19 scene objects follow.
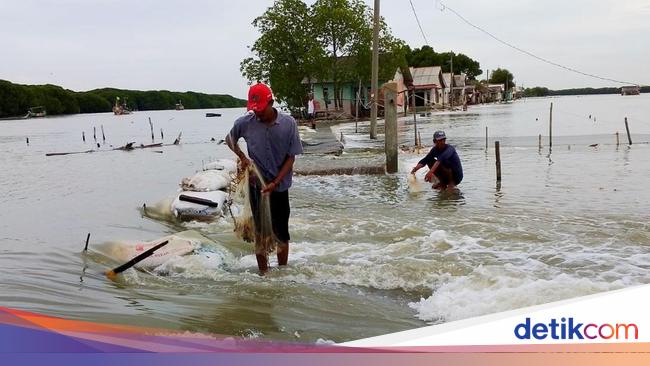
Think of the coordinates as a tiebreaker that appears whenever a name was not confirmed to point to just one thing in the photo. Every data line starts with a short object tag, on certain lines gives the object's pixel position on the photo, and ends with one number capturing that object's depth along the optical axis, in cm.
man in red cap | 517
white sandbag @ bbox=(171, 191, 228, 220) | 905
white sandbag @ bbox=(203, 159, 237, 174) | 1349
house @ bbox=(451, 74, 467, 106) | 9072
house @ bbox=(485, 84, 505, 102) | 12725
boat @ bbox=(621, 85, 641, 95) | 13700
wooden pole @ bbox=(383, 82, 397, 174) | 1486
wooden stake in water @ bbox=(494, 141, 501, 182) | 1307
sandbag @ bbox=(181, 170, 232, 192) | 1046
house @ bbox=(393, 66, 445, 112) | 7016
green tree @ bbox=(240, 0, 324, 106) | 4222
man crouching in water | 1105
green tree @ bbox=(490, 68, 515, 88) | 15075
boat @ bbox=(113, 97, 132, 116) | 11419
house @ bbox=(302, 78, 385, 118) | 4697
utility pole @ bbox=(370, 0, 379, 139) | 2588
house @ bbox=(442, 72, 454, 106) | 8194
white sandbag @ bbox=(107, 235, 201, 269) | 591
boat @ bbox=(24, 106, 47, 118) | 11565
